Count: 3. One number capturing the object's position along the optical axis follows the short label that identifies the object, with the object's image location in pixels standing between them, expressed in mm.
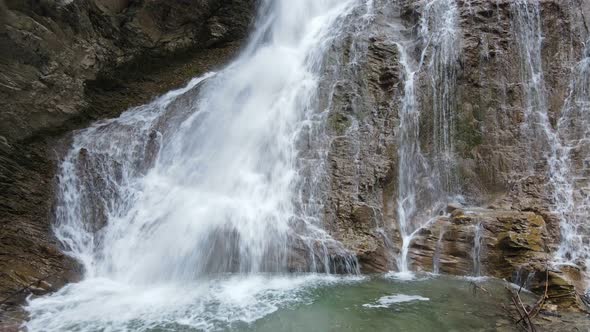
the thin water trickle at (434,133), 9969
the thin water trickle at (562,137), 8922
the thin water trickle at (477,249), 8648
